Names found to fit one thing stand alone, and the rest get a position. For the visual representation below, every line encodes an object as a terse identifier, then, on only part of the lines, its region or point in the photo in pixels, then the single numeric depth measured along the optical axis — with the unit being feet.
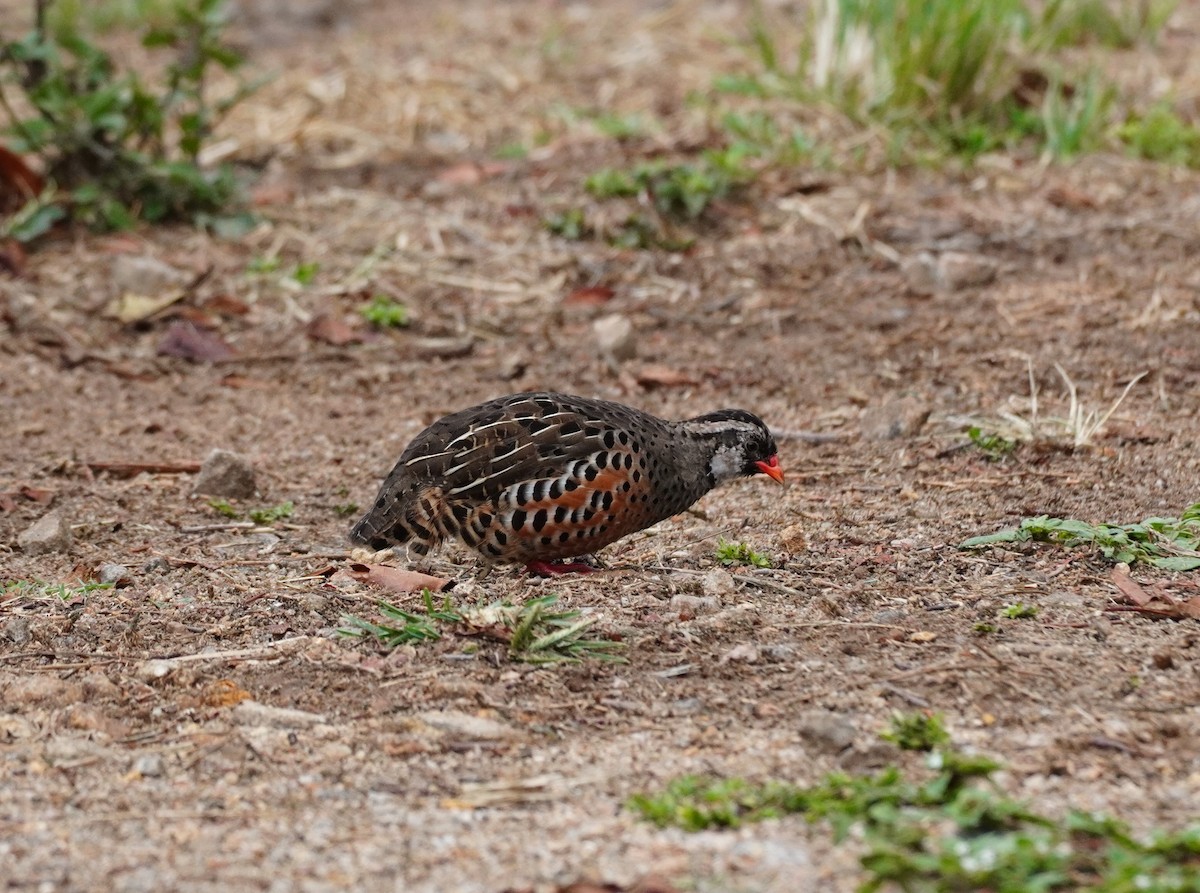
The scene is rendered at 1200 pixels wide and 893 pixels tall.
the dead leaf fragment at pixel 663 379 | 51.72
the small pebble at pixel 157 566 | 36.35
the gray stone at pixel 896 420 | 45.65
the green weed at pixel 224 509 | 41.75
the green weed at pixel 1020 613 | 31.76
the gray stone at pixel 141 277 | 57.26
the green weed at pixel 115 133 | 58.23
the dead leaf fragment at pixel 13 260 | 57.88
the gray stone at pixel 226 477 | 42.88
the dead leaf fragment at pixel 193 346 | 54.75
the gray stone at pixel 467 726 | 27.22
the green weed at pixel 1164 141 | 64.80
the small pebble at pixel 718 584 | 33.73
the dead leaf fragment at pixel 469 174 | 65.46
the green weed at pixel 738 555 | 36.04
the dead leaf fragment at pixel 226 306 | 57.06
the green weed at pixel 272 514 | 41.29
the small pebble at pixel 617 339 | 53.06
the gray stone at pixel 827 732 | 26.04
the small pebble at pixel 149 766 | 26.27
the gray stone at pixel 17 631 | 31.24
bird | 36.04
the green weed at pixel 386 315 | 56.29
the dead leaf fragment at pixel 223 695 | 28.73
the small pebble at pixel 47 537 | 38.27
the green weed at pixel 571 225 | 60.59
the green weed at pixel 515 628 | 29.96
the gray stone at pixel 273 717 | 27.81
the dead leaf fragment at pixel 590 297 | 57.41
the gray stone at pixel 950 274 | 56.13
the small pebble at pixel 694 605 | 32.53
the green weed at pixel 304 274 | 58.49
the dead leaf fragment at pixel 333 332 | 55.47
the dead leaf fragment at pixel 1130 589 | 32.25
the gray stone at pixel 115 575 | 35.29
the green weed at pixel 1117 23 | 76.38
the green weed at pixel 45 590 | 33.76
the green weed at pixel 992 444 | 43.32
